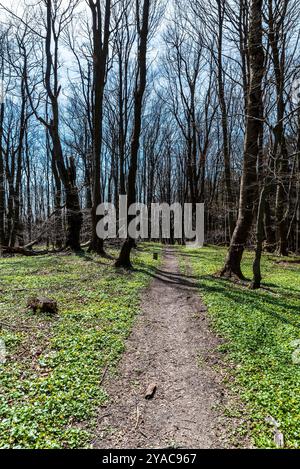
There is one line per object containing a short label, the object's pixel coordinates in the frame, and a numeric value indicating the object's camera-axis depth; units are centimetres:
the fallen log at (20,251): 1716
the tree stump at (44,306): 673
